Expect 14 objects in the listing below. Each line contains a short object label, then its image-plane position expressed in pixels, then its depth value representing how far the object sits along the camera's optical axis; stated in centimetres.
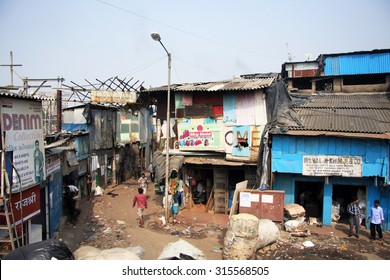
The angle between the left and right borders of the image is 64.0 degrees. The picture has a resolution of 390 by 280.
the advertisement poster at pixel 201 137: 1494
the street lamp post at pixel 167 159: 1300
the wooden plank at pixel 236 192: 1312
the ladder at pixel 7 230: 730
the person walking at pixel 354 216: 1192
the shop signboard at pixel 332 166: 1291
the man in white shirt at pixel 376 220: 1165
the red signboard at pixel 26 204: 804
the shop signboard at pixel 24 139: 775
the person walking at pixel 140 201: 1286
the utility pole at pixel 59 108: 1545
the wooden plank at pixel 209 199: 1594
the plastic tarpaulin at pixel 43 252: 615
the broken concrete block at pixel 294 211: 1280
